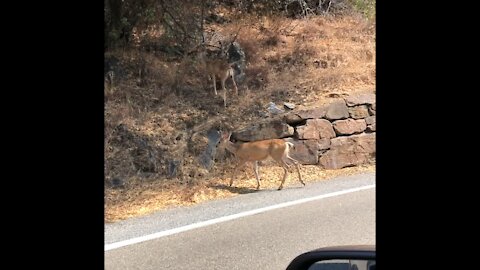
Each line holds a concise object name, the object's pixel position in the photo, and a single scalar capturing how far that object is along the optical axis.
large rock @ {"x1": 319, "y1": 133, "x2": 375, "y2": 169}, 10.79
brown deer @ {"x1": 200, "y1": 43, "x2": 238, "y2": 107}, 13.69
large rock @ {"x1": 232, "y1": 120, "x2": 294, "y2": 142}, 11.06
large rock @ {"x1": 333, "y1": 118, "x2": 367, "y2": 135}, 11.45
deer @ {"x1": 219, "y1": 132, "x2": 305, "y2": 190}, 9.79
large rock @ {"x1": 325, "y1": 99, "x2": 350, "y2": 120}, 11.69
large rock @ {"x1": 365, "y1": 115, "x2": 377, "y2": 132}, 11.73
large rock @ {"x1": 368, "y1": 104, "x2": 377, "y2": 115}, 11.92
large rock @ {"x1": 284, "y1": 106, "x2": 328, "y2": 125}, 11.41
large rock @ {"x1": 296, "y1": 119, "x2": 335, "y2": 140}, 11.12
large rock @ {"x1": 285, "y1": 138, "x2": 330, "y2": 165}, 10.77
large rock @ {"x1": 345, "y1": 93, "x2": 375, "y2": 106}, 12.13
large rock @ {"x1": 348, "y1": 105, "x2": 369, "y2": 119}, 11.80
